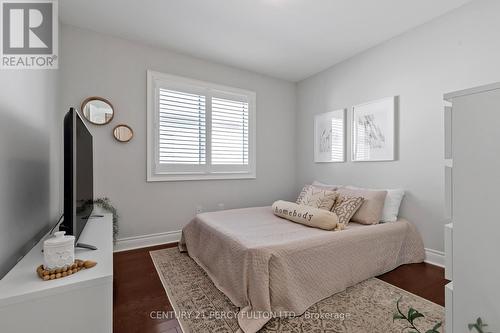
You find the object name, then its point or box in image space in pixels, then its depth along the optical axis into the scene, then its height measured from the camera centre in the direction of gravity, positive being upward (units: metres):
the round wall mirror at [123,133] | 2.85 +0.43
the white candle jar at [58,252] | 1.03 -0.39
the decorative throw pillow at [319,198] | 2.65 -0.38
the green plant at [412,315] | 0.65 -0.44
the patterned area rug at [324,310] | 1.49 -1.05
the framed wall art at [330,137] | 3.44 +0.48
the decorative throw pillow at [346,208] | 2.46 -0.46
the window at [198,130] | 3.10 +0.55
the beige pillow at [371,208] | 2.49 -0.46
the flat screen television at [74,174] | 1.26 -0.04
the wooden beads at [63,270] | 0.99 -0.47
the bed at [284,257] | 1.58 -0.76
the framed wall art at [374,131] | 2.82 +0.48
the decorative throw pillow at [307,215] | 2.20 -0.51
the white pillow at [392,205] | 2.61 -0.44
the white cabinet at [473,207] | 0.93 -0.17
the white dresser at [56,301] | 0.87 -0.55
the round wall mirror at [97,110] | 2.71 +0.69
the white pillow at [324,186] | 3.08 -0.28
